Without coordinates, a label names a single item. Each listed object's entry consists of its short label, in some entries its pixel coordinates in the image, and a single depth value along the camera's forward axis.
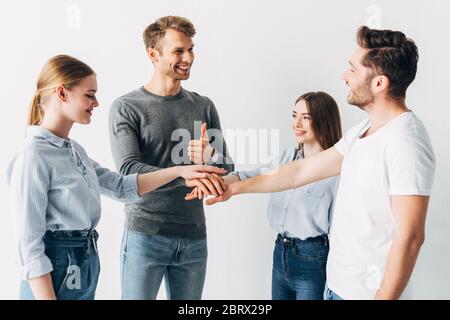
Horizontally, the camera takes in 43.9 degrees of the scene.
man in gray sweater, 1.79
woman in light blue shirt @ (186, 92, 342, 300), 1.72
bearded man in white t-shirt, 1.25
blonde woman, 1.32
